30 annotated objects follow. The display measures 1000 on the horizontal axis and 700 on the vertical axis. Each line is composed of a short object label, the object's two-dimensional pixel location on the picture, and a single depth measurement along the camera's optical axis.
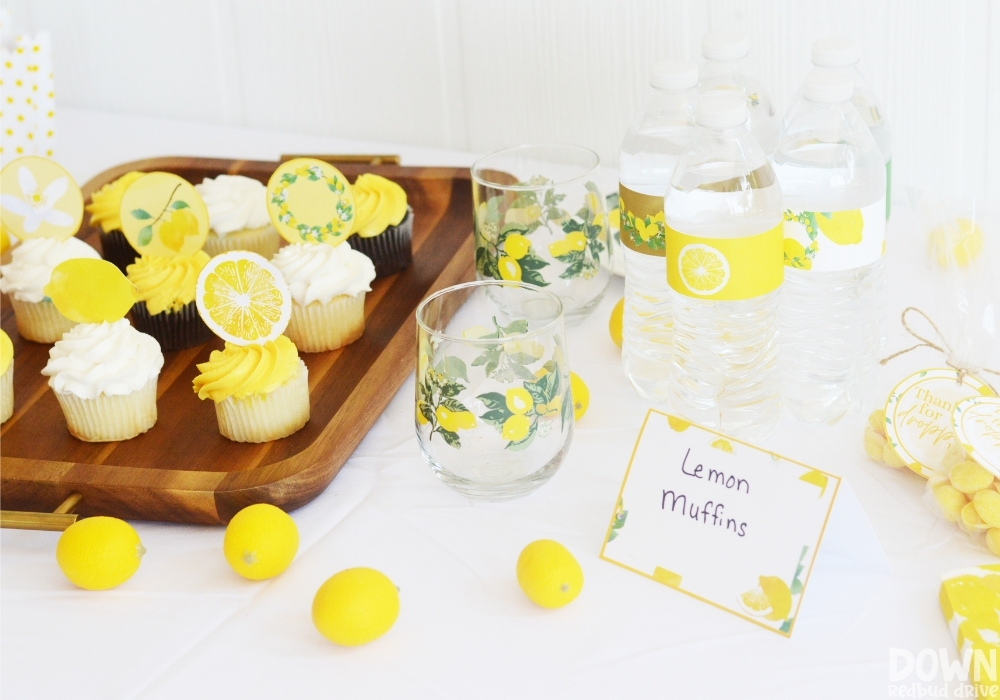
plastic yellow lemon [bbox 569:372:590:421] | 1.14
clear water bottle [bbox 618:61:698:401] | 1.11
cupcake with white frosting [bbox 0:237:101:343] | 1.35
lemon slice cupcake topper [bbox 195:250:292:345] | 1.14
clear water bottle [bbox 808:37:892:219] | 1.06
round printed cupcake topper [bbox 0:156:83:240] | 1.39
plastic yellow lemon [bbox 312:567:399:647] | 0.84
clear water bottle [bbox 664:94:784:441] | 0.96
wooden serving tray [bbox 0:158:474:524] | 1.05
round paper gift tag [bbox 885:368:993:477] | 0.97
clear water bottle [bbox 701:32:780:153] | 1.13
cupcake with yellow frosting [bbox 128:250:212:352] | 1.34
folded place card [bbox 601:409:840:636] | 0.84
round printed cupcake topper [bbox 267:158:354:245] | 1.38
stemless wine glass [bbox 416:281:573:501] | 0.94
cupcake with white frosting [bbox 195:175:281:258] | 1.54
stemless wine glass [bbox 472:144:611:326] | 1.24
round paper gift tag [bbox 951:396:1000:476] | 0.90
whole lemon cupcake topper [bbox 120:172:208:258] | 1.43
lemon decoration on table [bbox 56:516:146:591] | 0.94
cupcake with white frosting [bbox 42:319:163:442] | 1.13
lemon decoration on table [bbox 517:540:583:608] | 0.87
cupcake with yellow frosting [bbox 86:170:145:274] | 1.54
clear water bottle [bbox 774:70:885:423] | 1.01
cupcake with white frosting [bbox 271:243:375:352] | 1.30
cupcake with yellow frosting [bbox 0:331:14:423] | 1.16
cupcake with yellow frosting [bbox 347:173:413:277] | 1.48
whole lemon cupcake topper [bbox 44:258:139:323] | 1.15
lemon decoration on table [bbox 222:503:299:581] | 0.93
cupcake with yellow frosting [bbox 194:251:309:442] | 1.11
